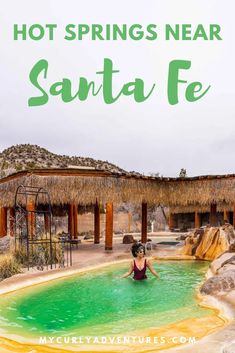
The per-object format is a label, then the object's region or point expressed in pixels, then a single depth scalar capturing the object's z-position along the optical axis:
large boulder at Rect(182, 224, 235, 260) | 12.80
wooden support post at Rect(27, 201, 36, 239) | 14.26
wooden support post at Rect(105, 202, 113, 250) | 14.24
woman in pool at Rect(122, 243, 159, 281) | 8.94
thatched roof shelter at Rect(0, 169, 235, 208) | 14.32
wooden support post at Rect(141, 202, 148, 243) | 16.95
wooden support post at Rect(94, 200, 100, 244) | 18.66
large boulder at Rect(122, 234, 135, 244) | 17.70
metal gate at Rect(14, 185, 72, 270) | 10.13
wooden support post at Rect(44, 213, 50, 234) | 21.51
